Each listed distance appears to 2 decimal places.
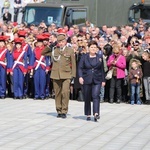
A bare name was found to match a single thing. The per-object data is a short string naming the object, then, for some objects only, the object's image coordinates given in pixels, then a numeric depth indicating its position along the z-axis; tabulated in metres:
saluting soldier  17.20
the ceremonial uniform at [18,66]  21.72
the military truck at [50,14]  30.95
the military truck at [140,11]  36.22
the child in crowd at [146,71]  21.03
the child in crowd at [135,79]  20.86
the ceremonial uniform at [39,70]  21.67
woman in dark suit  16.80
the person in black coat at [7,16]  32.50
